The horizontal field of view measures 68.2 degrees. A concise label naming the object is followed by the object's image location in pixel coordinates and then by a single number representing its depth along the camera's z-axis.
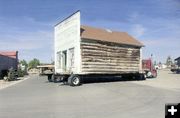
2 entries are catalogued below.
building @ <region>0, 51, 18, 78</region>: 19.77
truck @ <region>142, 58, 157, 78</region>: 15.03
